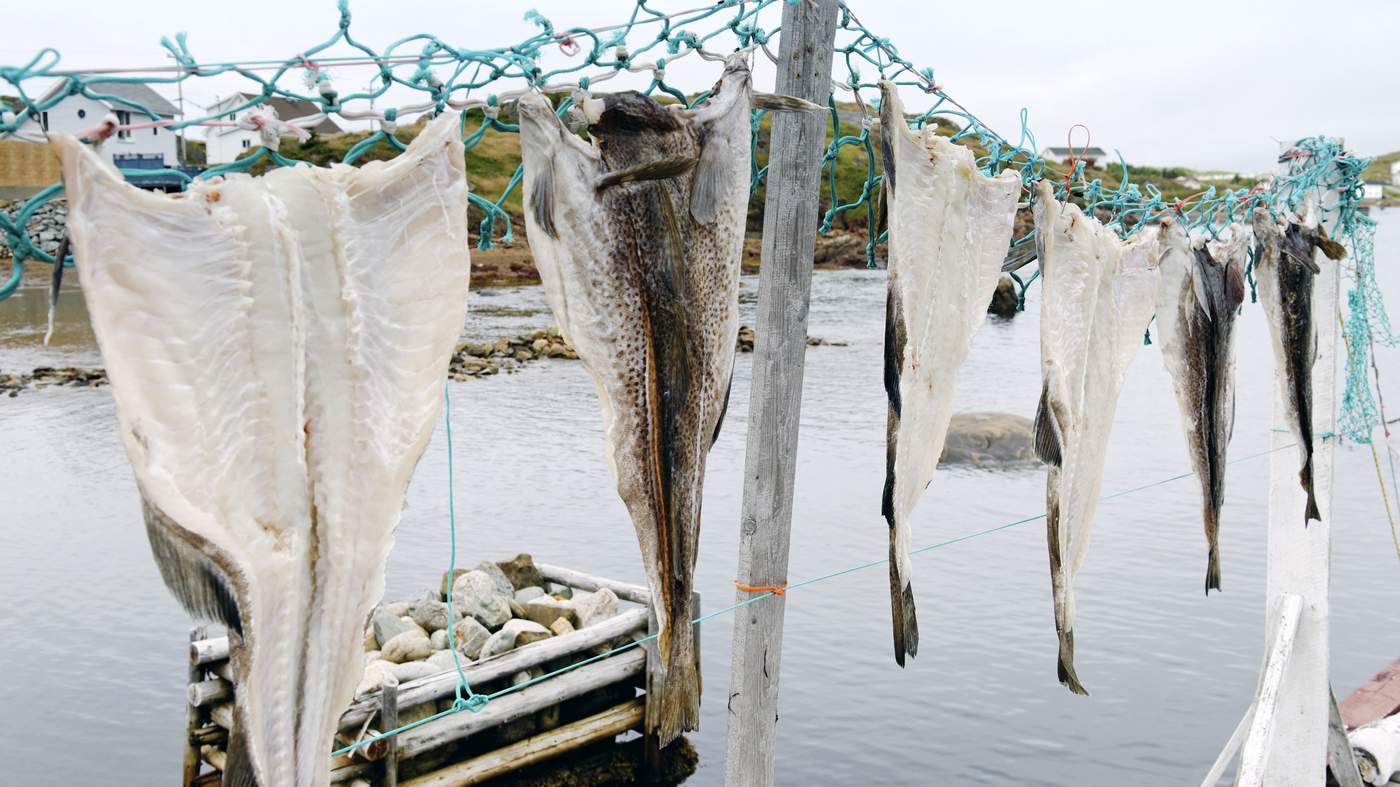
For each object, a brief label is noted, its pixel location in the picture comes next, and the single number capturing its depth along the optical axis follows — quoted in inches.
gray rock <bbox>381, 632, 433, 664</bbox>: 440.1
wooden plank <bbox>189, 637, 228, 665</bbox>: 357.1
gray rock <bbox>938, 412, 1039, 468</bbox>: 926.4
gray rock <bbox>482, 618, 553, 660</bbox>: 431.8
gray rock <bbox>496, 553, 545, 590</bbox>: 516.7
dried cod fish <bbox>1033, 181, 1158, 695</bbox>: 162.2
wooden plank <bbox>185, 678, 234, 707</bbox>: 360.2
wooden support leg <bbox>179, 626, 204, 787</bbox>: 362.9
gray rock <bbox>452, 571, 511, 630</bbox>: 462.0
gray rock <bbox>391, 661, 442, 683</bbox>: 407.5
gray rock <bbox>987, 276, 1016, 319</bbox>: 1834.4
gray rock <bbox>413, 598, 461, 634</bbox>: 476.7
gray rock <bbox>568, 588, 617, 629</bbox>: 462.9
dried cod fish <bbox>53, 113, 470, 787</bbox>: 85.8
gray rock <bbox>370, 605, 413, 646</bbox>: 454.6
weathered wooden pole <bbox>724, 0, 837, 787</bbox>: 145.6
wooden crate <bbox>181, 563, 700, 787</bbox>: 357.7
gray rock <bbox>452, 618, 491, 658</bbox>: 442.6
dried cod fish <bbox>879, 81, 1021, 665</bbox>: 138.4
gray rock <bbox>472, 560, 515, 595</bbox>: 494.9
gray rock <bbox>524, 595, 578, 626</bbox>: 464.1
